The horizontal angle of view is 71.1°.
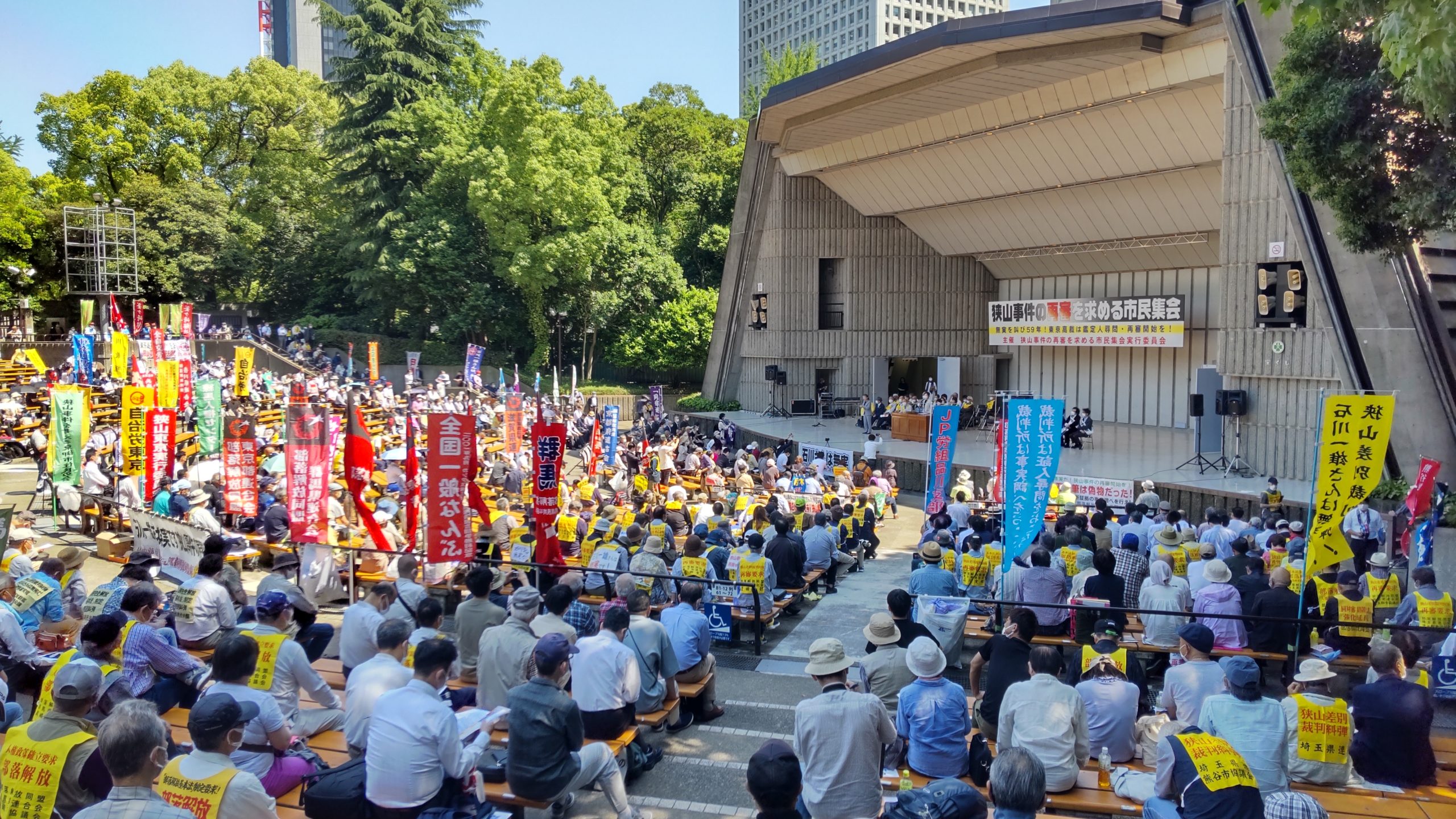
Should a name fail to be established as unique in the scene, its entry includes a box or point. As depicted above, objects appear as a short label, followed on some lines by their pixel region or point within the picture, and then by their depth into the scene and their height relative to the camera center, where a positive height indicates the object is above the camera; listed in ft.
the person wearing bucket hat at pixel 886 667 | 17.84 -5.37
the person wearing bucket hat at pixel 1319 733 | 15.62 -5.73
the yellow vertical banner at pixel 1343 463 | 23.57 -2.42
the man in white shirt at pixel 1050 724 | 15.20 -5.46
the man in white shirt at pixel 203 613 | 21.22 -5.29
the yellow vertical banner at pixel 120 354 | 66.52 +0.40
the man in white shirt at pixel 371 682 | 15.94 -5.06
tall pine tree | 118.21 +29.77
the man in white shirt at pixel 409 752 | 13.66 -5.30
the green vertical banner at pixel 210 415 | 45.60 -2.53
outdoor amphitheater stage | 52.70 -6.37
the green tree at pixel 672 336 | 113.70 +2.69
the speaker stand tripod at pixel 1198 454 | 59.62 -5.56
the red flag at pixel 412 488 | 30.27 -3.92
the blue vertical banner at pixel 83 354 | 78.43 +0.42
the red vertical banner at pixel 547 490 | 29.66 -3.79
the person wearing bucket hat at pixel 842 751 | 13.61 -5.25
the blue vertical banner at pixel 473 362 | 82.53 -0.18
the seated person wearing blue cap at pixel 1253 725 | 14.28 -5.15
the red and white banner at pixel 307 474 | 30.25 -3.39
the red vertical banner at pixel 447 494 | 26.73 -3.53
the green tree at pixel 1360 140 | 31.30 +7.10
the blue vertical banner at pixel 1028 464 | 28.48 -3.06
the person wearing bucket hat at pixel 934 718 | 15.80 -5.57
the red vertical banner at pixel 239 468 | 36.58 -3.94
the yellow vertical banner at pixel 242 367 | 70.13 -0.53
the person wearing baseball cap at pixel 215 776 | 11.79 -4.85
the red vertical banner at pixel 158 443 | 38.60 -3.19
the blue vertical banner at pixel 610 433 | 58.23 -4.19
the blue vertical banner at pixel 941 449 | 45.19 -3.95
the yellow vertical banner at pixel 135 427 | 37.37 -2.51
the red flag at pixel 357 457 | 28.27 -2.71
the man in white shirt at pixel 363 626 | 19.74 -5.17
